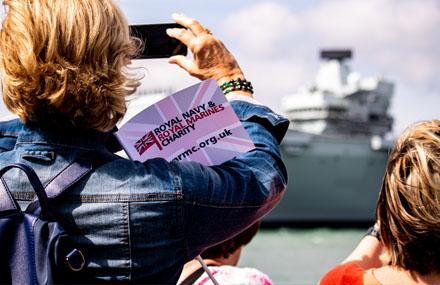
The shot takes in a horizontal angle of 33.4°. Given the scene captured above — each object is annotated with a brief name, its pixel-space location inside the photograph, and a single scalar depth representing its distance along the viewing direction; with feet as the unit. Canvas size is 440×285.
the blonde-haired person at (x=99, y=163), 3.88
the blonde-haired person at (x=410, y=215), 4.85
